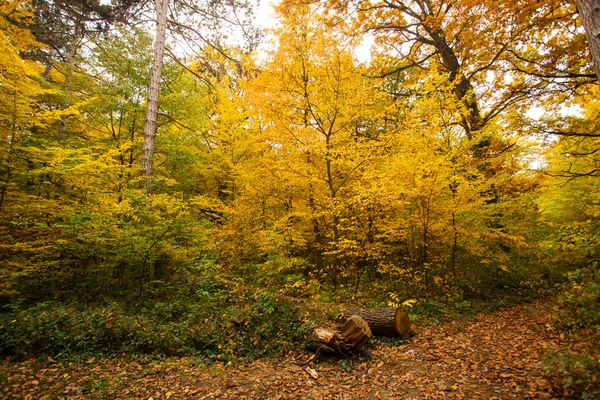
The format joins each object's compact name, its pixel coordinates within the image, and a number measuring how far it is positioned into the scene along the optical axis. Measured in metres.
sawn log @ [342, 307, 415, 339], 5.21
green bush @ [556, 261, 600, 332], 4.34
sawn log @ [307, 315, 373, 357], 4.62
